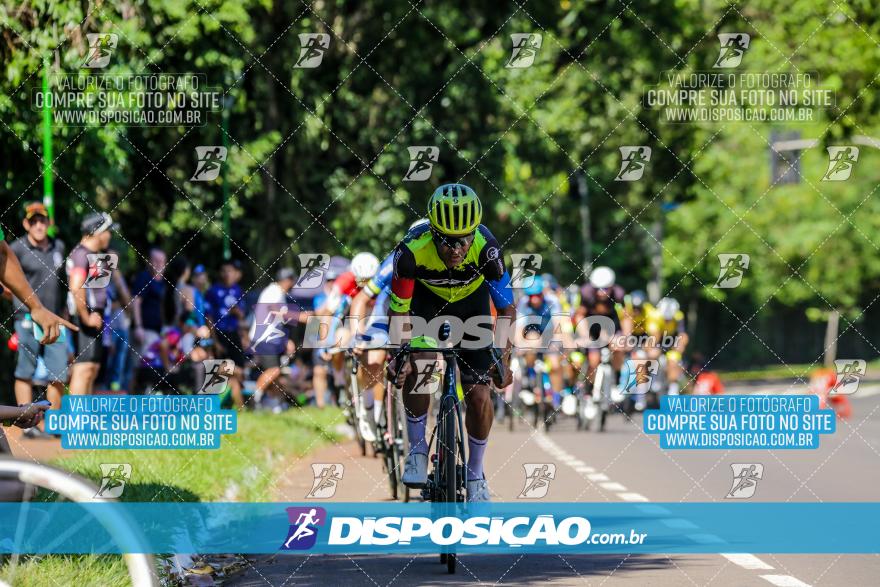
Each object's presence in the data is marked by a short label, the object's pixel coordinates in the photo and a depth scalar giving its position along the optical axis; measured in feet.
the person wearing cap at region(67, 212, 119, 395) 45.50
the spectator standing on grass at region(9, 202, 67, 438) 43.83
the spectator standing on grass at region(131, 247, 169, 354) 57.47
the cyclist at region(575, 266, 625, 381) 67.62
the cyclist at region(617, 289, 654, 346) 72.33
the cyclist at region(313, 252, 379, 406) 45.55
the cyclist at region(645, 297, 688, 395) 71.00
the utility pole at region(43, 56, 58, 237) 46.87
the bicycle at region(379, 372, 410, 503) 40.78
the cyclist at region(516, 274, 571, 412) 65.31
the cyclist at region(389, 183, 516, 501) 30.07
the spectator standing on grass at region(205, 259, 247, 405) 64.44
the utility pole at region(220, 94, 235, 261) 68.82
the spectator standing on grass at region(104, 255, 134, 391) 50.96
